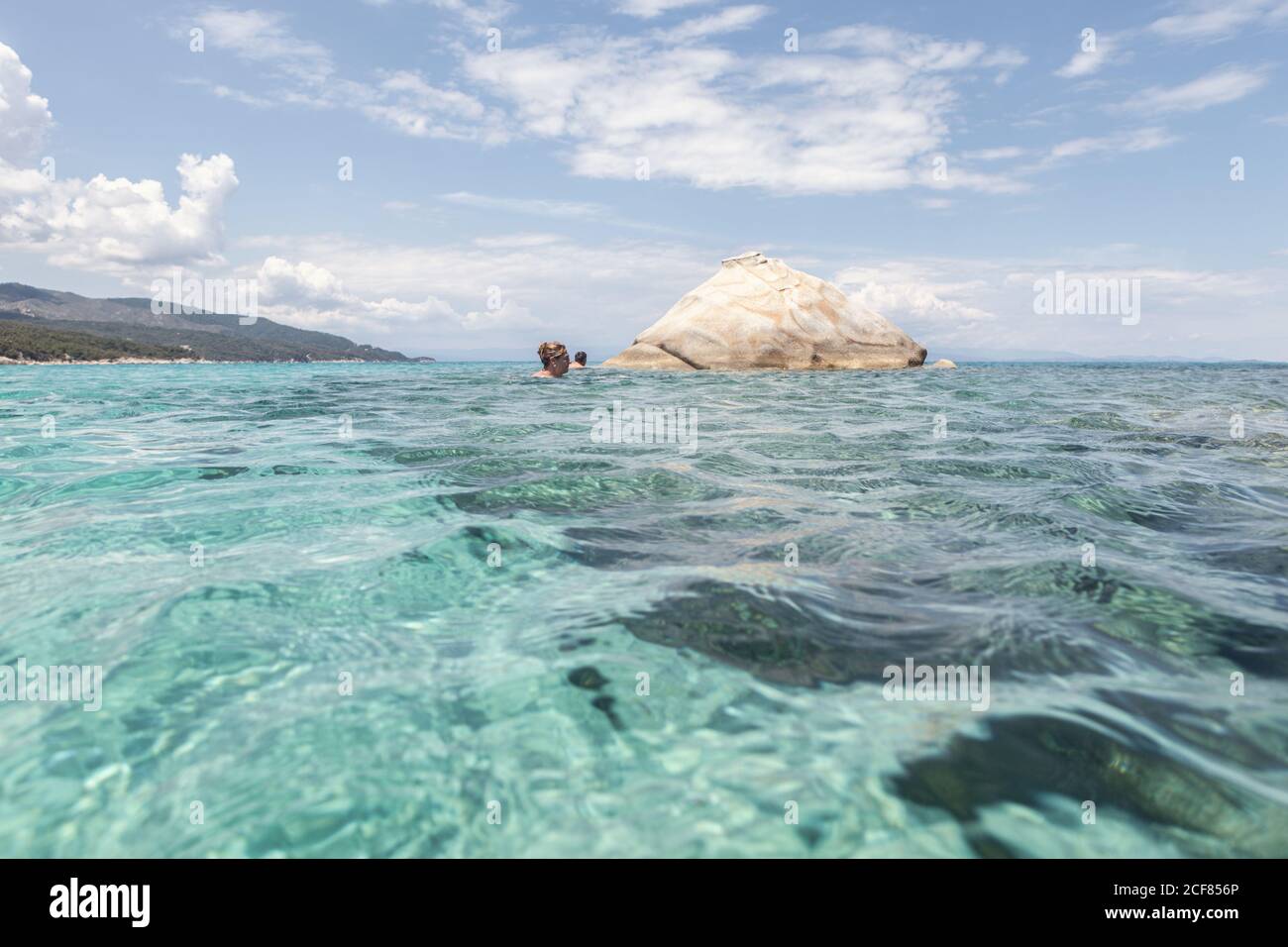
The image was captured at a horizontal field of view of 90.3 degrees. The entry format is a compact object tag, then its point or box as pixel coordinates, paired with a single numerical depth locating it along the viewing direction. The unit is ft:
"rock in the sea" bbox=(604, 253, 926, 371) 114.62
